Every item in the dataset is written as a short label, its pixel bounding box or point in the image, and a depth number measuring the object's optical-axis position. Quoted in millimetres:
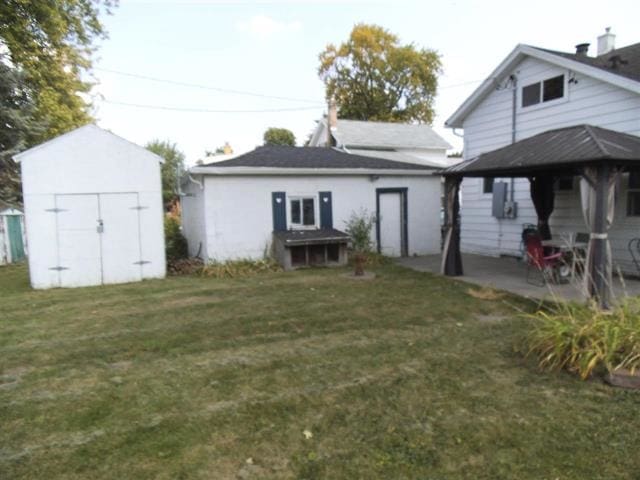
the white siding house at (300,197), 9852
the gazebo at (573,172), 5559
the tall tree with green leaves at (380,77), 34969
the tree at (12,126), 14133
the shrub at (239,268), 9359
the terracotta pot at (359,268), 8773
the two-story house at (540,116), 7992
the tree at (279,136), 39000
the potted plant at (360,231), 10875
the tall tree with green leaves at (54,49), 14555
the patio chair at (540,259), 7086
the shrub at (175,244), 12000
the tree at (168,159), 23275
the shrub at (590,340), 3615
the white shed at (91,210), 8266
